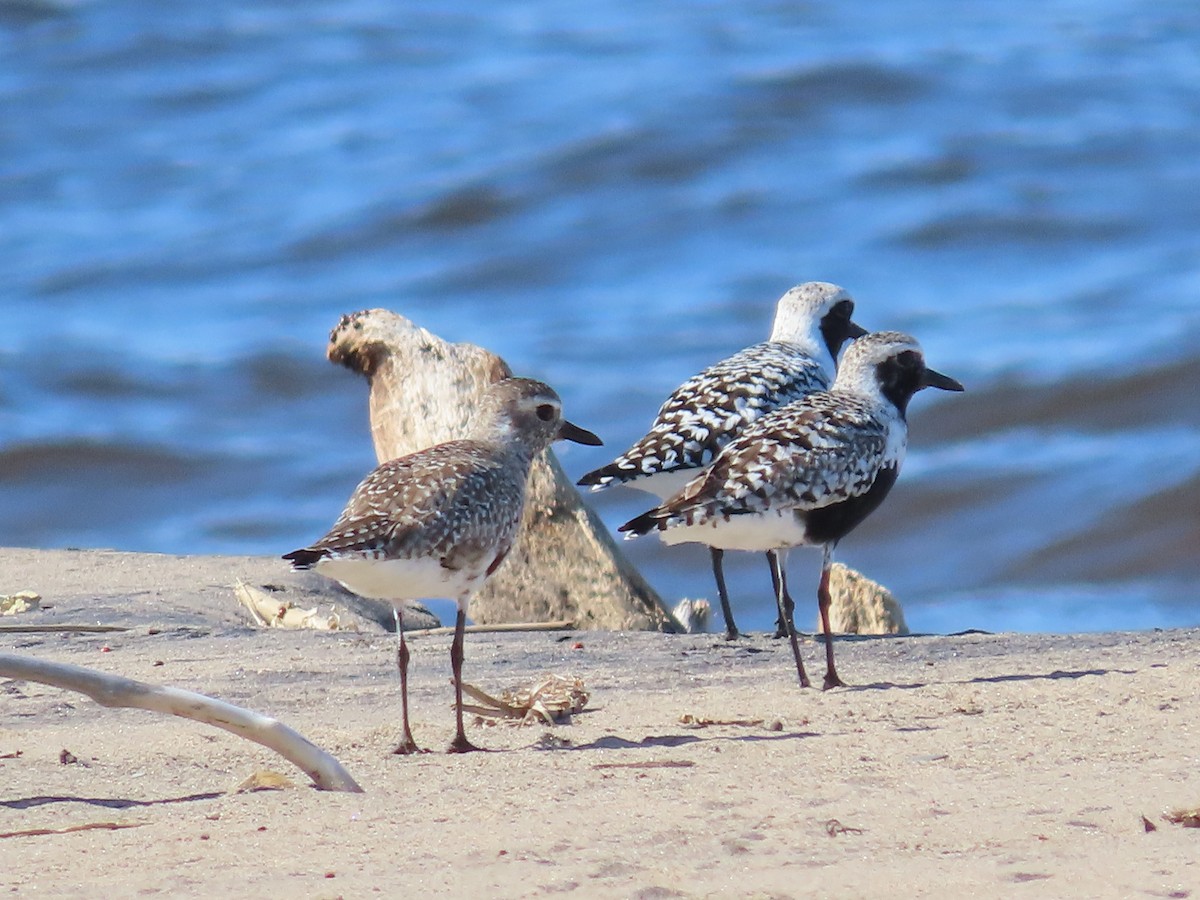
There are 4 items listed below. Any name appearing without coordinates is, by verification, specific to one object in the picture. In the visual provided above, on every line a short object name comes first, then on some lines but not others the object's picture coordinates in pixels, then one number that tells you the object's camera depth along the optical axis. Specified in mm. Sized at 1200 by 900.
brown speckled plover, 10492
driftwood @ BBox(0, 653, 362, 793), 8844
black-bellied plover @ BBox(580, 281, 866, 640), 14695
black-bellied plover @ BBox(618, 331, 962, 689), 12320
